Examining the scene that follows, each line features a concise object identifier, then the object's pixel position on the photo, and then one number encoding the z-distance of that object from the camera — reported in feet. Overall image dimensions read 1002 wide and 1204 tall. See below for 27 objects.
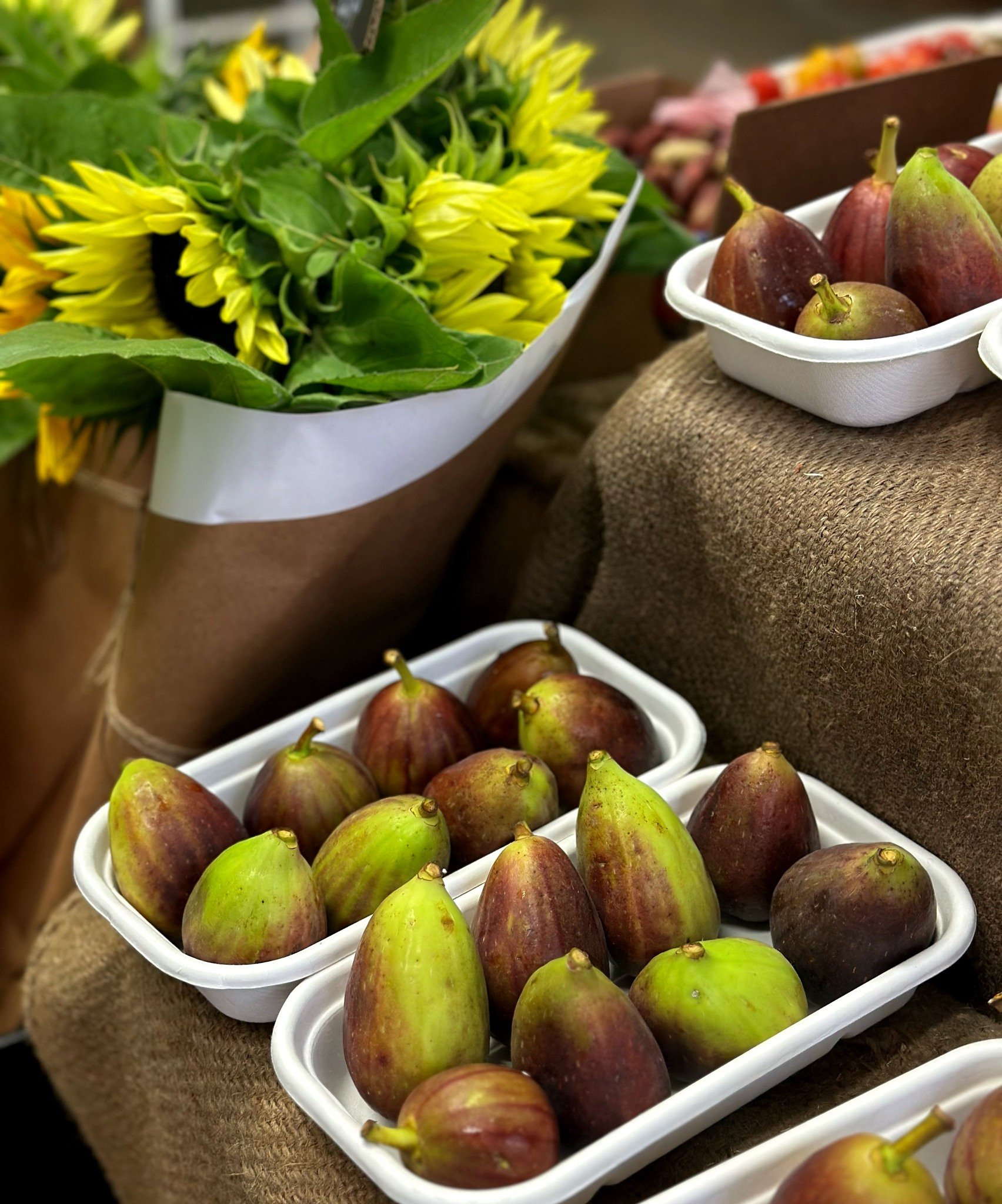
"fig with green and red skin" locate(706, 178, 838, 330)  1.74
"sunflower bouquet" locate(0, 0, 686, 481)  1.92
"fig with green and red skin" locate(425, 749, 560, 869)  1.69
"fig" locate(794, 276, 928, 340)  1.62
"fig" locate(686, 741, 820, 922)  1.59
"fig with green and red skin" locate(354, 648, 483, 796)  1.85
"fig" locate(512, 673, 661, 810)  1.79
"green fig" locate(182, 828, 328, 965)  1.53
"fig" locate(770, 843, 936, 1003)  1.44
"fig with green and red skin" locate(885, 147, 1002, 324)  1.63
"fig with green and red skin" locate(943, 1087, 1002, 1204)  1.14
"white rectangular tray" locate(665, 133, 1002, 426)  1.60
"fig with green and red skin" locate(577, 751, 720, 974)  1.49
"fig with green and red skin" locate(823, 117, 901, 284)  1.81
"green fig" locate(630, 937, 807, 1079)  1.36
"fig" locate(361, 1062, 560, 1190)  1.22
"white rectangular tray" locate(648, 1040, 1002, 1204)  1.26
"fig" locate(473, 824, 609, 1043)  1.43
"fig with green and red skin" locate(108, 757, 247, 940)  1.65
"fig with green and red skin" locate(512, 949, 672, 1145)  1.29
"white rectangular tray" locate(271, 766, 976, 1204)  1.24
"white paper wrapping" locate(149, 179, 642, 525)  1.95
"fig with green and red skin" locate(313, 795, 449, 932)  1.58
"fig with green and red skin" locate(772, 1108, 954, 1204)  1.11
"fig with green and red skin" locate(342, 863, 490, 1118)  1.34
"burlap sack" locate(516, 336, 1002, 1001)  1.55
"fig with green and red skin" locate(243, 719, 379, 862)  1.74
